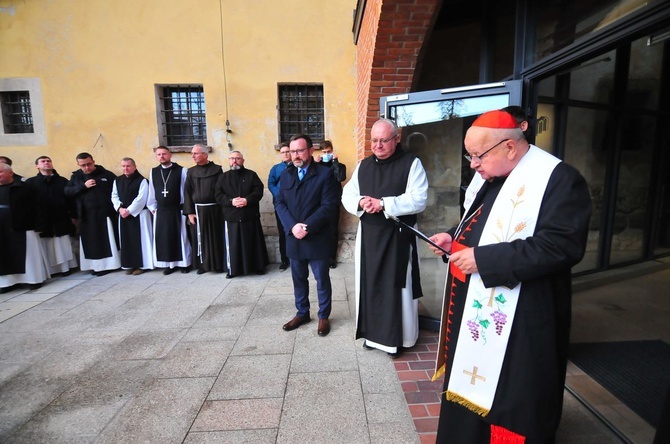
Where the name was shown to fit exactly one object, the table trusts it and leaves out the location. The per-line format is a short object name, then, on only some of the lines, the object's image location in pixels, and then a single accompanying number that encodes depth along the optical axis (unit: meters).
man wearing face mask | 5.82
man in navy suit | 3.38
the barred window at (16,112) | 6.44
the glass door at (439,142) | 2.86
